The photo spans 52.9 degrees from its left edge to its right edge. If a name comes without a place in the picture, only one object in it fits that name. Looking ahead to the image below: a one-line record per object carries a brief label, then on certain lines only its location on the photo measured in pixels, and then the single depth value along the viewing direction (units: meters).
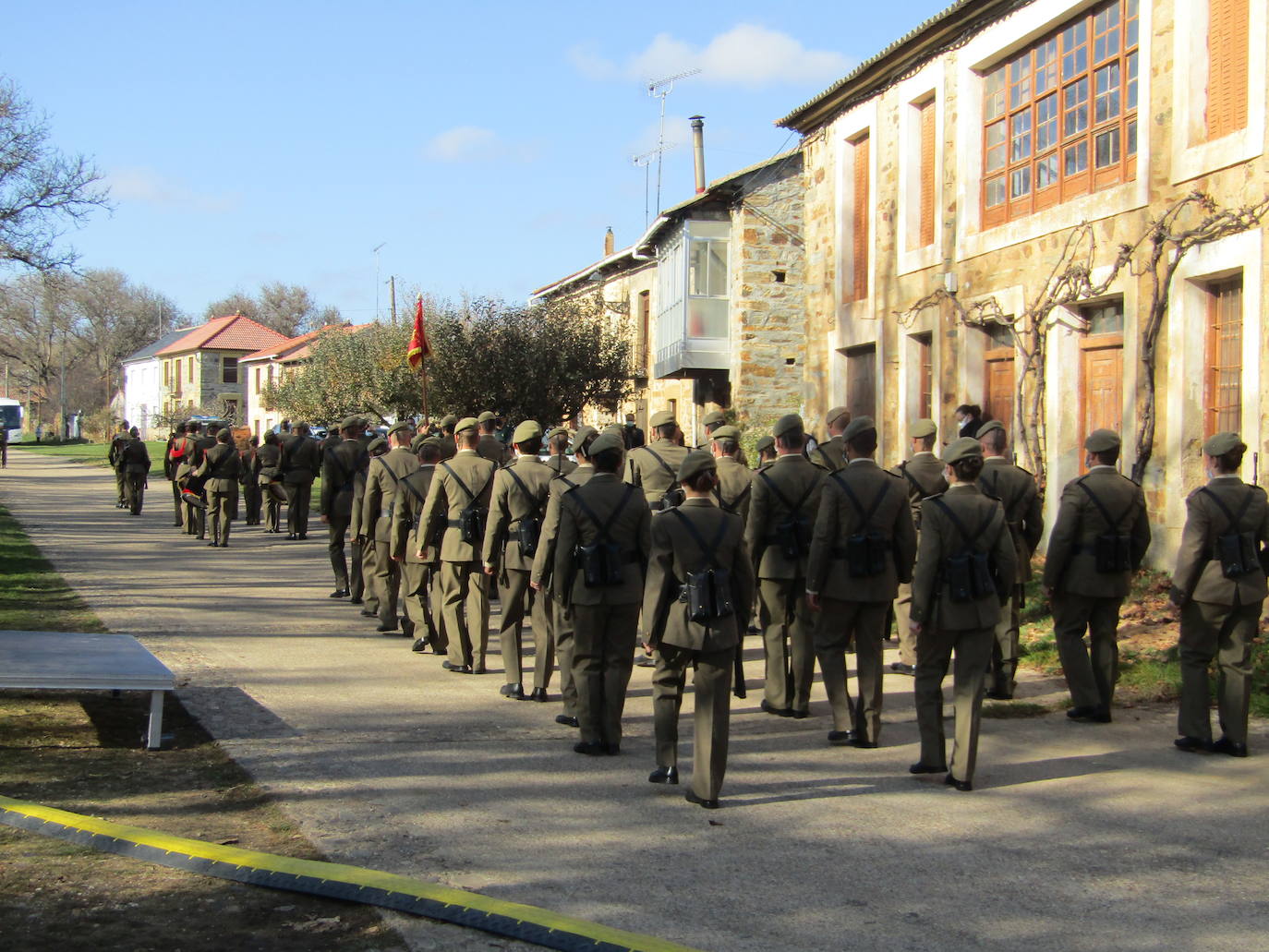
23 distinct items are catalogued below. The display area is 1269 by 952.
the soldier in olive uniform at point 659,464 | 10.62
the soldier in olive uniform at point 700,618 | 6.17
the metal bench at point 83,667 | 6.59
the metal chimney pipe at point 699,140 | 38.72
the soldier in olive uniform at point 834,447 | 10.30
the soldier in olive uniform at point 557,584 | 7.73
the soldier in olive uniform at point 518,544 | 8.73
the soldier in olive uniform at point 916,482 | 9.87
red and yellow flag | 19.58
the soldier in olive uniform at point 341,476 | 13.41
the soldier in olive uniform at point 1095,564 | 8.05
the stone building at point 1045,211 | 11.72
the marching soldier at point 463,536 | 9.45
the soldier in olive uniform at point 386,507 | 11.15
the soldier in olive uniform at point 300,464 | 19.44
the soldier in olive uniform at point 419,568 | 10.47
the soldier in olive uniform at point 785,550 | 8.44
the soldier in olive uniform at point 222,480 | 18.77
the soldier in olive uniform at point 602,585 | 7.20
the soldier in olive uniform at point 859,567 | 7.46
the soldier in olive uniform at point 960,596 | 6.69
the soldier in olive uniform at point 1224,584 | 7.26
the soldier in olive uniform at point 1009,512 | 8.95
